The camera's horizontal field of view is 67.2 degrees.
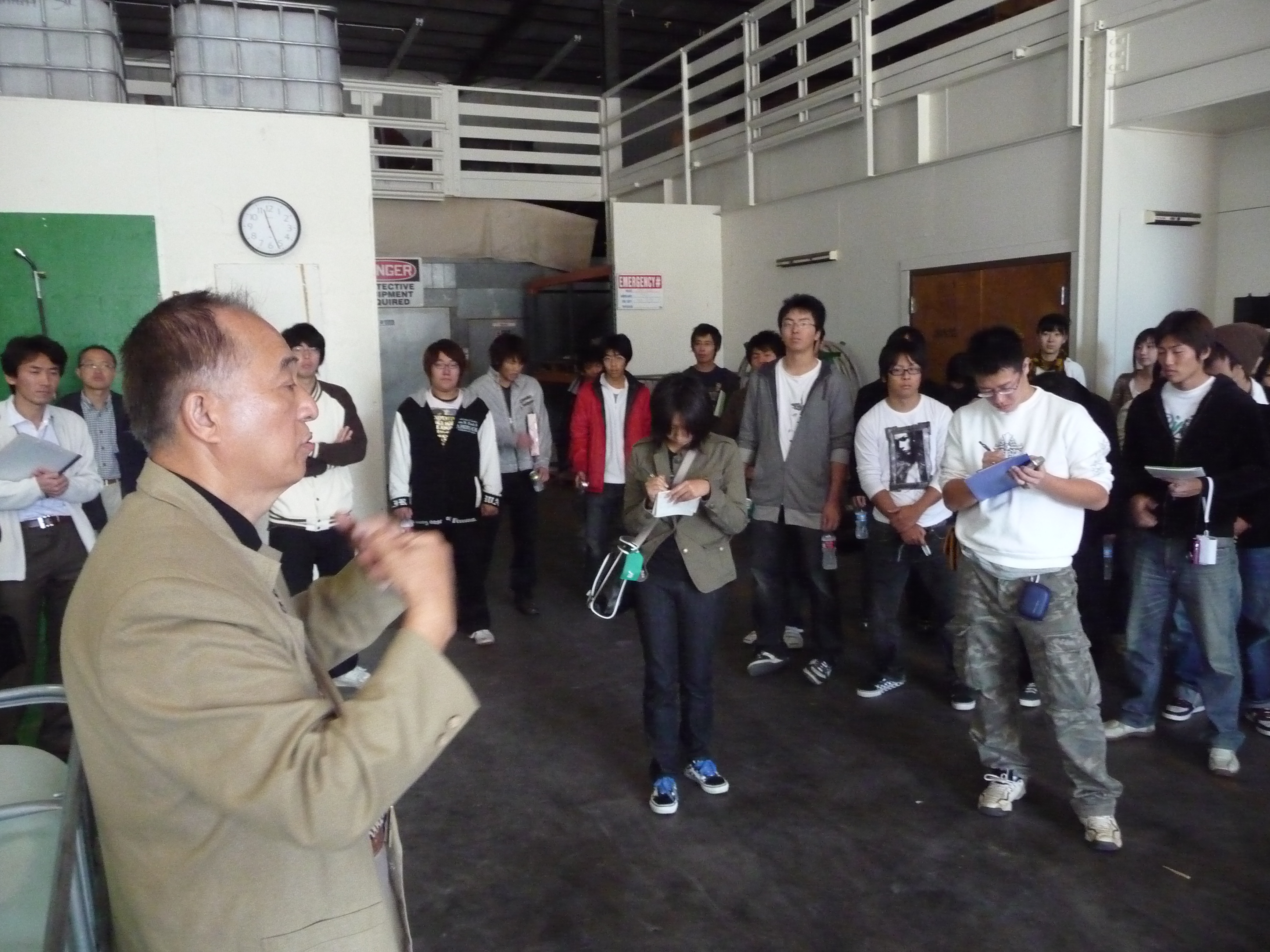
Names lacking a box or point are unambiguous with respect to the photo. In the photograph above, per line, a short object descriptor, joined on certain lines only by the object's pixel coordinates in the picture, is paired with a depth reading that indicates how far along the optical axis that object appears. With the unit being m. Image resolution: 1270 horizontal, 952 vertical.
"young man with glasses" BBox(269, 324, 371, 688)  4.21
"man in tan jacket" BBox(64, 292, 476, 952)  1.01
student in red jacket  5.59
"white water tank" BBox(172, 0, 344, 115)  5.32
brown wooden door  5.89
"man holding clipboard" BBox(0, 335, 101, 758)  3.57
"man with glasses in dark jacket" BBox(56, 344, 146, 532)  4.62
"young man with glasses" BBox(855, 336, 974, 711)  4.00
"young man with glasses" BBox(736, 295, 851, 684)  4.30
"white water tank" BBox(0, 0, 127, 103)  5.05
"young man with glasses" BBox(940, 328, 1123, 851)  2.94
